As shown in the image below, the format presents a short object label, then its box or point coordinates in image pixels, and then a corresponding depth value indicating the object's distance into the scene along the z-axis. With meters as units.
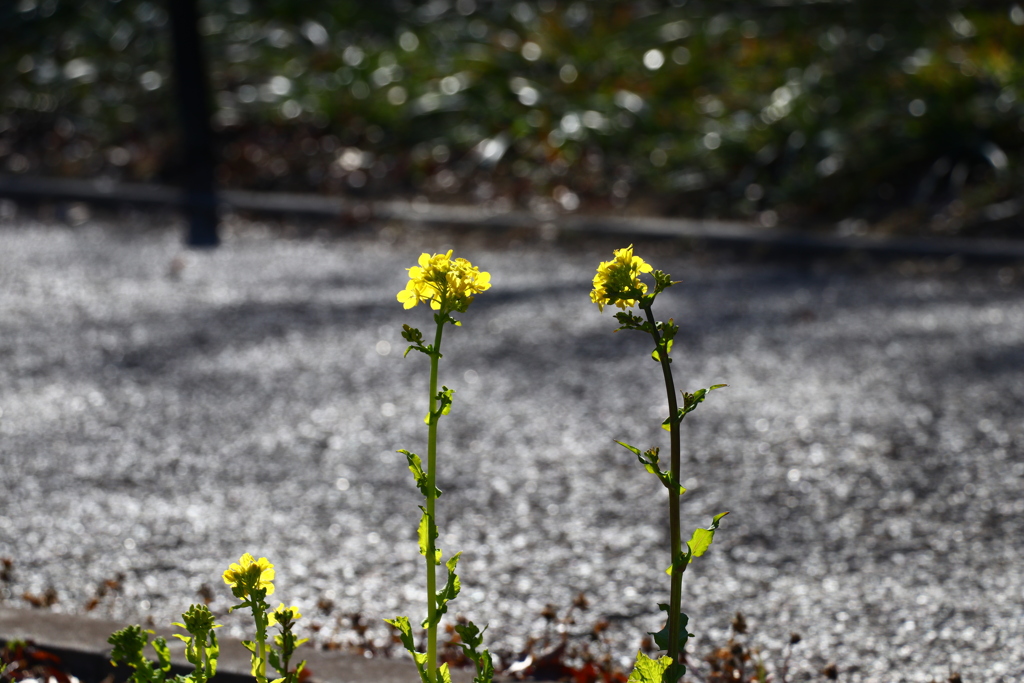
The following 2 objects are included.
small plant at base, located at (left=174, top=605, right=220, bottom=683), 2.97
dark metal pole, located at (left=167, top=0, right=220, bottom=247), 13.31
